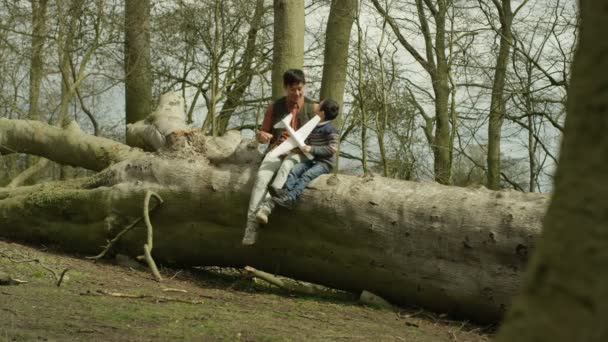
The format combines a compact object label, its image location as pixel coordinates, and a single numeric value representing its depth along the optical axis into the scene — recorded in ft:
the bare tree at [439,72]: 49.96
